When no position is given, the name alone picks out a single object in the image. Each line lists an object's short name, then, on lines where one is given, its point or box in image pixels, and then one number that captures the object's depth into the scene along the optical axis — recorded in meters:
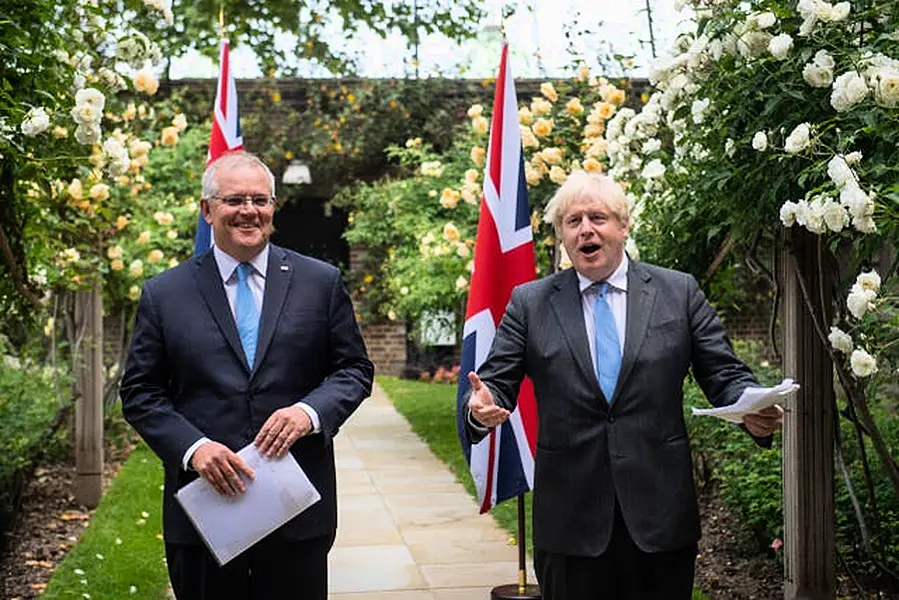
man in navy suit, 3.02
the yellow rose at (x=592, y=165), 6.58
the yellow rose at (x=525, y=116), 7.68
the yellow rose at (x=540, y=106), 7.90
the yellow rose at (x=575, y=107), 7.69
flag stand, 5.14
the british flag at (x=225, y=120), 7.08
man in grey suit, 2.98
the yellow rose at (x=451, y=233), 8.49
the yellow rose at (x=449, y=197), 8.08
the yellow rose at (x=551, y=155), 7.35
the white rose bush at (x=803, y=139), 3.31
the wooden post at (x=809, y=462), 4.68
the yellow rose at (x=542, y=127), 7.46
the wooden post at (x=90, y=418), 7.39
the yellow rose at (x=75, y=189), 6.50
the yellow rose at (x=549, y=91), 7.99
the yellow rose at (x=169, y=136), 8.05
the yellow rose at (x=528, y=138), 7.71
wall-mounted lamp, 15.11
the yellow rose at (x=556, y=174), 7.20
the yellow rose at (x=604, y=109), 7.12
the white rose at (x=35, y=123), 3.80
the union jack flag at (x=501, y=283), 5.14
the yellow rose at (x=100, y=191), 6.58
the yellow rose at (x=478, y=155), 7.88
